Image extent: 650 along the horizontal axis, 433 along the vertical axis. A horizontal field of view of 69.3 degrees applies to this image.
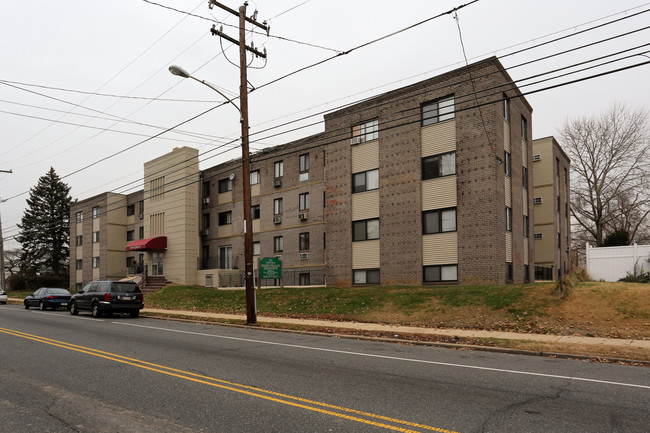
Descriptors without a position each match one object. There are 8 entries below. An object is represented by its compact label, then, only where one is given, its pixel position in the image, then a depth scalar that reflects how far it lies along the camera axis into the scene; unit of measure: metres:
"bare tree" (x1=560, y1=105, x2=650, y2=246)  42.09
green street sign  25.89
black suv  21.41
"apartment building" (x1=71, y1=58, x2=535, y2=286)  23.14
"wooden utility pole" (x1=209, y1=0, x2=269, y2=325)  17.83
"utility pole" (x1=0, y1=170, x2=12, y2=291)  44.75
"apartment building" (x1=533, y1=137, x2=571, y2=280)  32.34
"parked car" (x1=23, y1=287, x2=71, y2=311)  27.25
